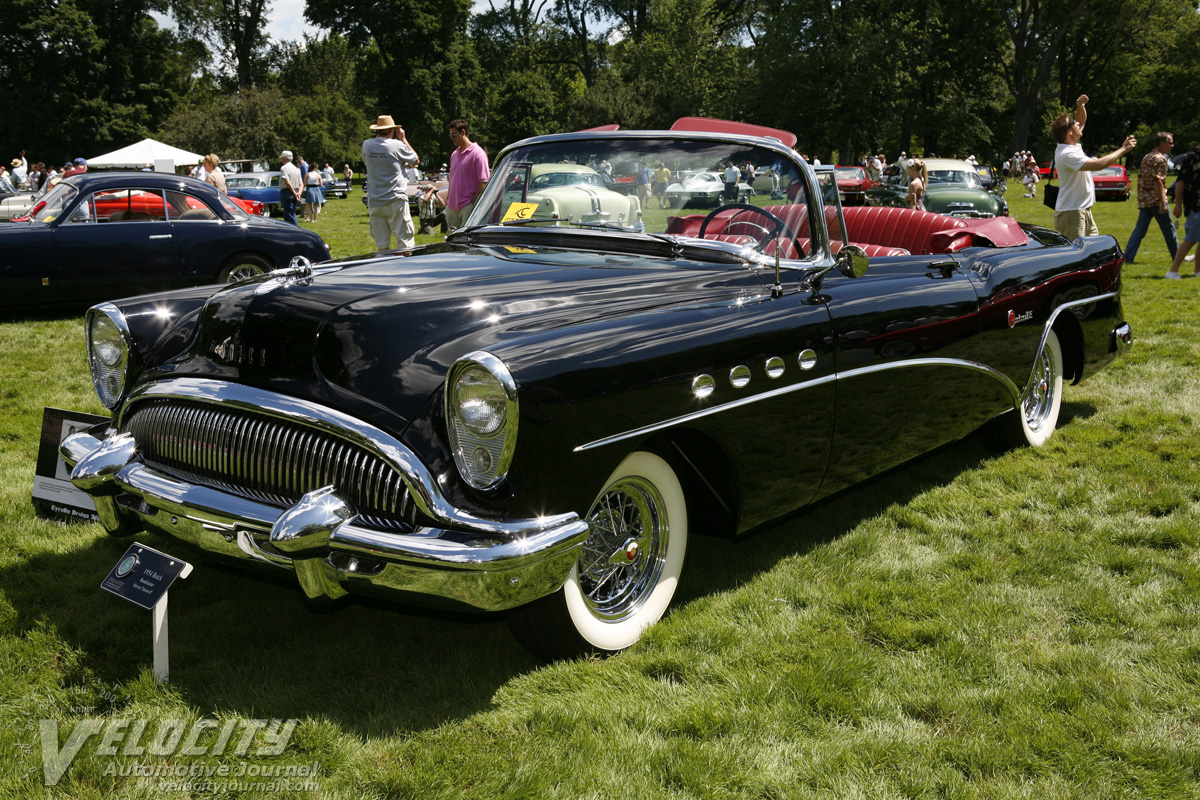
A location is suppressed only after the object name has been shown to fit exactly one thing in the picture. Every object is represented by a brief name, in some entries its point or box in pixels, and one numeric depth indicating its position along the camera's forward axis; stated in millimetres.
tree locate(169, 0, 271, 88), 56469
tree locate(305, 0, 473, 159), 52531
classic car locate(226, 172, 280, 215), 29406
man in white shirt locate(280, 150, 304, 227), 18828
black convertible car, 2564
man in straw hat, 9523
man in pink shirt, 9570
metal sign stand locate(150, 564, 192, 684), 2877
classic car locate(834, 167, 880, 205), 25806
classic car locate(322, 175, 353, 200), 39859
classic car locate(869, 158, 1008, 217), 16672
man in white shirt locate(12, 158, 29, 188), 26275
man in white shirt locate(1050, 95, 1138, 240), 8414
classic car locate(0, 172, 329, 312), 8875
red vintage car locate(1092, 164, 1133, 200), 29953
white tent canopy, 30725
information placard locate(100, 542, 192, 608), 2816
